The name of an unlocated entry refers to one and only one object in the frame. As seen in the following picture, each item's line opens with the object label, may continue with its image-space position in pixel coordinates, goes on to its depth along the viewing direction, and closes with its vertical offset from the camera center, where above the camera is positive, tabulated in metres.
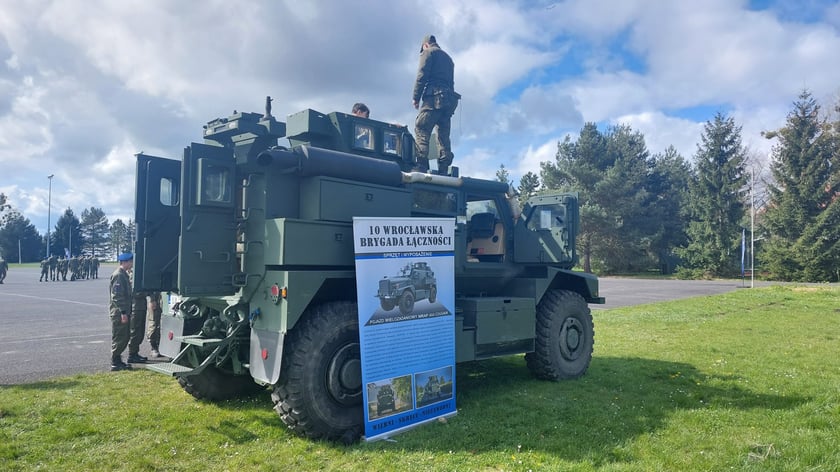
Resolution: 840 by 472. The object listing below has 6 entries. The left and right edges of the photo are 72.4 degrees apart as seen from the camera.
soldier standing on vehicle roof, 8.57 +2.50
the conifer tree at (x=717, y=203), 44.09 +4.73
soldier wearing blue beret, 8.61 -0.70
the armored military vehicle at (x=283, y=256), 5.38 +0.07
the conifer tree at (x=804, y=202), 37.78 +4.24
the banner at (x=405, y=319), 5.52 -0.58
